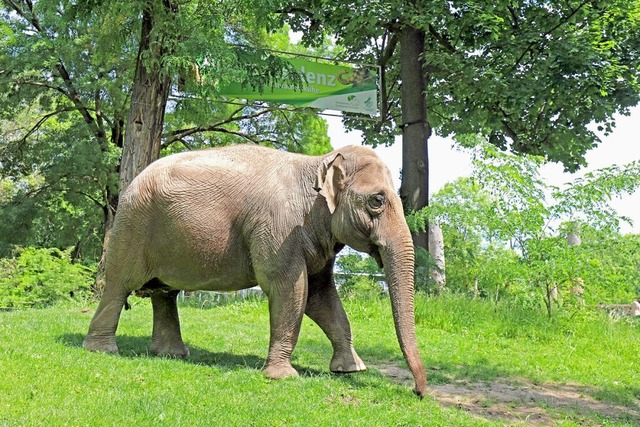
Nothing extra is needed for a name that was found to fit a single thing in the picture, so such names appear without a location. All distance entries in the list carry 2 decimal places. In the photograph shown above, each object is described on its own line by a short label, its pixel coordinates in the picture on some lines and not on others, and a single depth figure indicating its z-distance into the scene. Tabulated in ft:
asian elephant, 23.24
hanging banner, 54.44
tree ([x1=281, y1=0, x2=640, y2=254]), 51.49
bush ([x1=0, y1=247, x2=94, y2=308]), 51.34
